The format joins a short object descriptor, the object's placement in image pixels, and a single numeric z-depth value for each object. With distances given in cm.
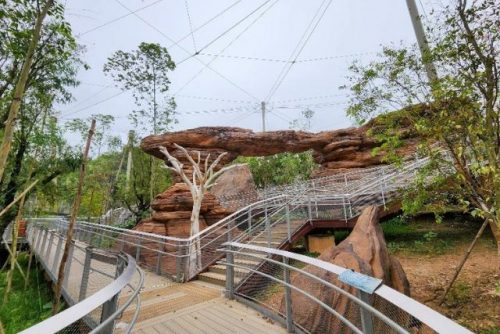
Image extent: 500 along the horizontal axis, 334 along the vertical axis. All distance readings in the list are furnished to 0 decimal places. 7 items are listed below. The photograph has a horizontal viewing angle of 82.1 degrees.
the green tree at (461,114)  402
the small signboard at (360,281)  201
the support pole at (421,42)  465
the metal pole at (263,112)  2975
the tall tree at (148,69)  1742
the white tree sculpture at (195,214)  701
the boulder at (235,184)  2000
